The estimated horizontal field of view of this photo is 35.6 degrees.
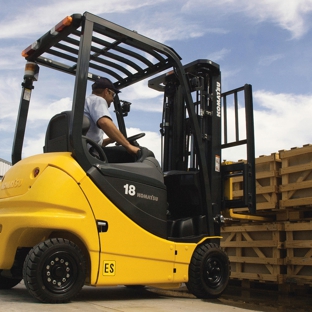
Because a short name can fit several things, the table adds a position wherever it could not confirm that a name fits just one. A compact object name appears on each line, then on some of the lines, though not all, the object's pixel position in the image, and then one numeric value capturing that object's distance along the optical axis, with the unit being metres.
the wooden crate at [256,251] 6.91
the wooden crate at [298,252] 6.52
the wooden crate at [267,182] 7.17
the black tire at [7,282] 5.23
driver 4.69
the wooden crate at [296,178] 6.79
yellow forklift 4.08
